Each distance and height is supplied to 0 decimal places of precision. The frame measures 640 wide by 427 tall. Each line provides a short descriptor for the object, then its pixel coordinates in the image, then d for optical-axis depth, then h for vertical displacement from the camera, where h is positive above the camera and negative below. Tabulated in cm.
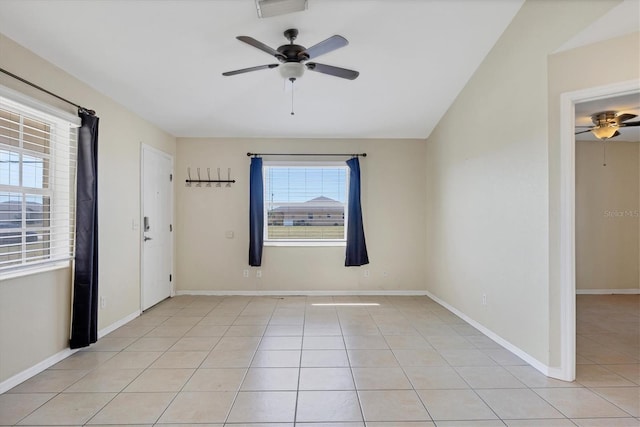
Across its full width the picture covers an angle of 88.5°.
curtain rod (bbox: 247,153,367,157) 510 +98
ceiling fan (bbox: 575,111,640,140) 336 +100
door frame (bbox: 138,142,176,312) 409 -4
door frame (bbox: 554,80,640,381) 243 -10
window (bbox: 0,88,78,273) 238 +27
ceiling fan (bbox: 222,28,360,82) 241 +127
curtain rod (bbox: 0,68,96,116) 231 +101
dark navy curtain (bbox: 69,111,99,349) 287 -27
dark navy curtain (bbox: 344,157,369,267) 501 -19
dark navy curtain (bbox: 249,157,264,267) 496 +6
